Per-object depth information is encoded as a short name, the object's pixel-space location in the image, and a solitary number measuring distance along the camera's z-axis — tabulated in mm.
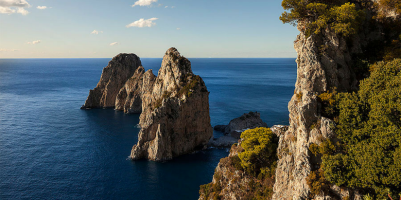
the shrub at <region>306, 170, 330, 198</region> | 28578
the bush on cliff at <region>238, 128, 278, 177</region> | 39094
